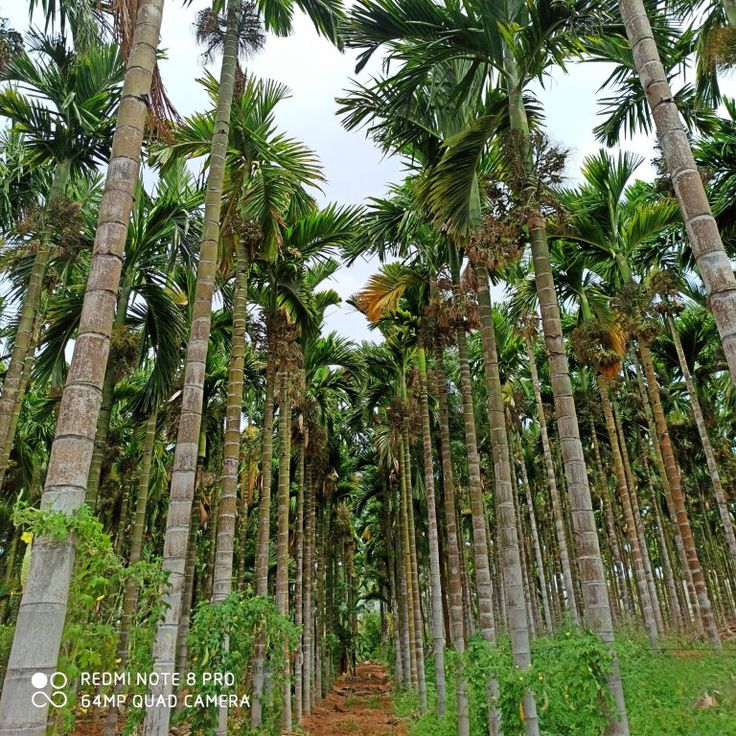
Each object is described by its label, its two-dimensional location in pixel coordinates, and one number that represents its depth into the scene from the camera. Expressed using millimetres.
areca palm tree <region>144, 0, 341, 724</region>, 5027
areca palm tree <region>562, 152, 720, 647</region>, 12617
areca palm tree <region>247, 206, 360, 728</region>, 10664
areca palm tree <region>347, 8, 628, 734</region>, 6203
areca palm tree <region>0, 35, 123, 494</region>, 8836
